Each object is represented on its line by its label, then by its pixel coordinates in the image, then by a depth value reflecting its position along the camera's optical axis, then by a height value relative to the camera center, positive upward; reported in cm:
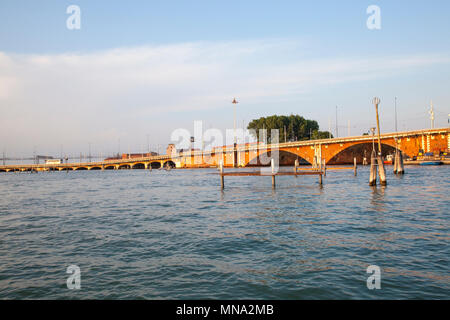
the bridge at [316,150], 7662 +185
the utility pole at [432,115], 9370 +1076
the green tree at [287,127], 13462 +1250
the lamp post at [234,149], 10275 +304
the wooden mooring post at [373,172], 3203 -171
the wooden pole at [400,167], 5005 -196
